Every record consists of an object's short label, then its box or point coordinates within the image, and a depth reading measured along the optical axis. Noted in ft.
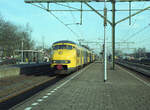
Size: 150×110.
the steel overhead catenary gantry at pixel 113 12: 58.78
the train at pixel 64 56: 60.79
